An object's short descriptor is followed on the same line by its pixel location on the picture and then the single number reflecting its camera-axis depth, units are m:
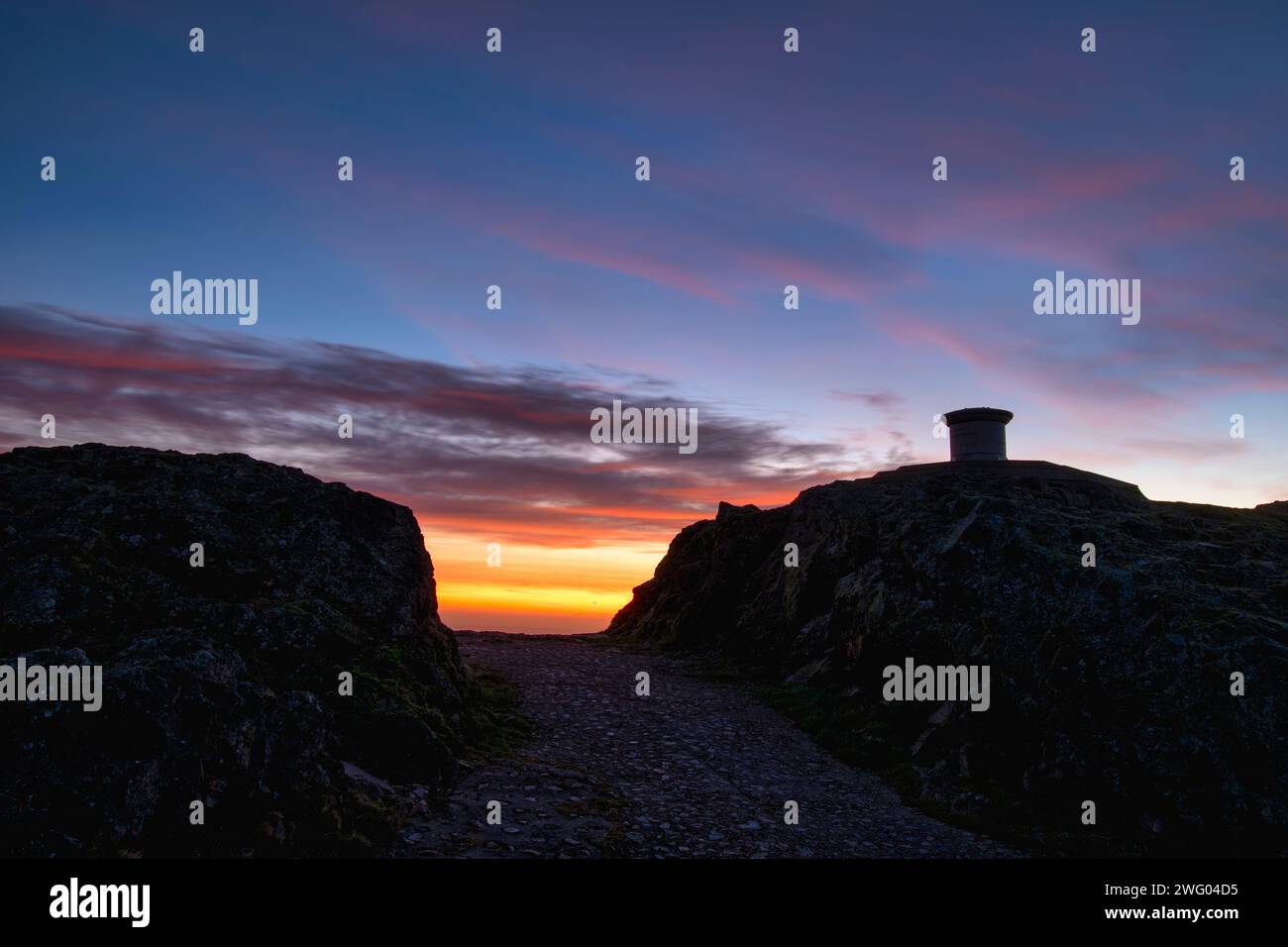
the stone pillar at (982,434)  38.62
